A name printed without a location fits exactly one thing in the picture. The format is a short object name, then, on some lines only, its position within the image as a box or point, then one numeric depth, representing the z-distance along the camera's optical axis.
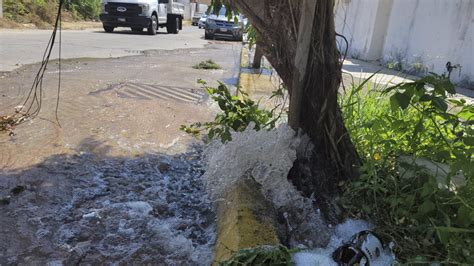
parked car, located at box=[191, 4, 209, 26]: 44.94
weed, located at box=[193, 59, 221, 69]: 9.65
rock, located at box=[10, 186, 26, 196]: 2.95
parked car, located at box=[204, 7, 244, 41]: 22.25
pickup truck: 19.48
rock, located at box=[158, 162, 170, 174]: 3.59
